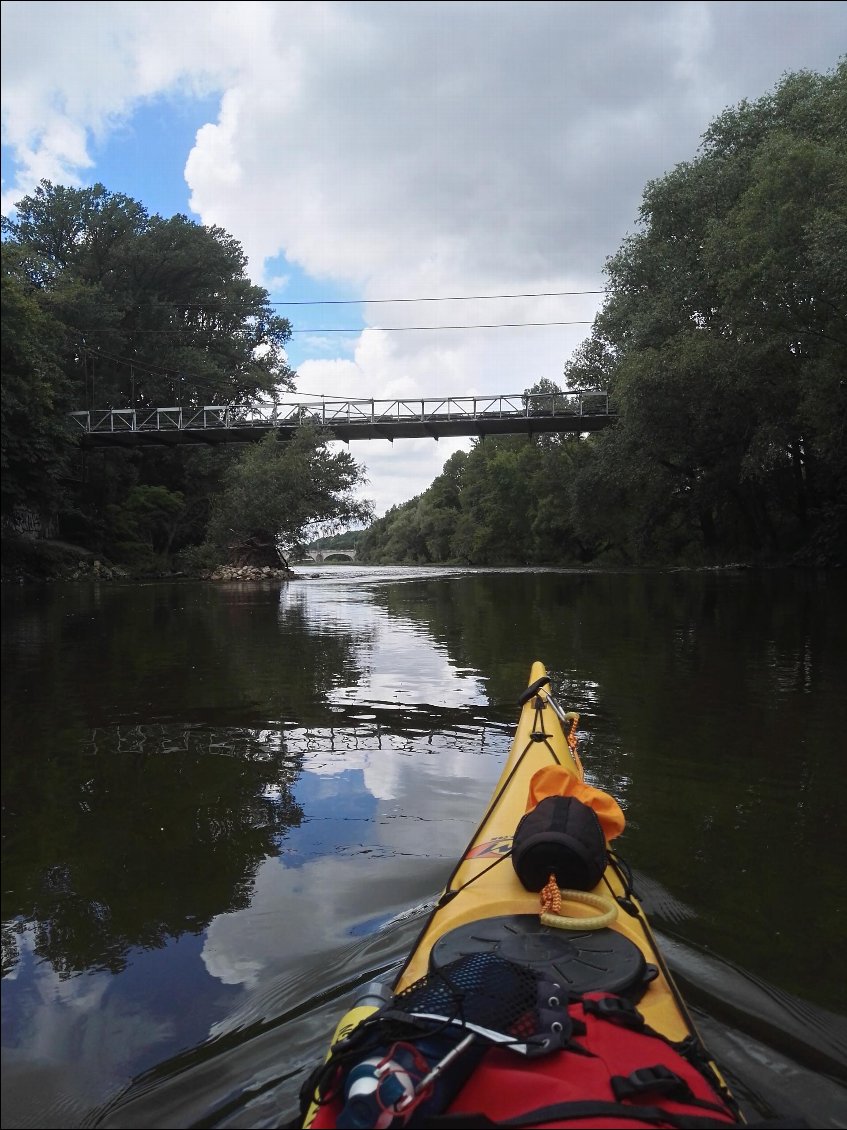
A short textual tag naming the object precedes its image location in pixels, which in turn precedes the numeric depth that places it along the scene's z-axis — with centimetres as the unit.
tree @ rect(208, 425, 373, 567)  2850
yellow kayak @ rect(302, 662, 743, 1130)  125
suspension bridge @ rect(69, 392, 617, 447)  2928
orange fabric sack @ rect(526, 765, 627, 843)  234
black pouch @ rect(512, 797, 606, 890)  207
